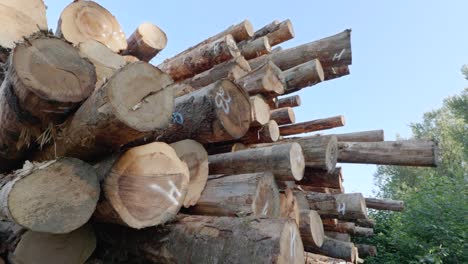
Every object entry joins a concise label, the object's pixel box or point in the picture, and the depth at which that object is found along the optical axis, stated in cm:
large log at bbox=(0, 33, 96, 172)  174
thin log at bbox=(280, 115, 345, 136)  552
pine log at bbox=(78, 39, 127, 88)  287
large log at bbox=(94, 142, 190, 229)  187
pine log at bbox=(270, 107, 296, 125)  485
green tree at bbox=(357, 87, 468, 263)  580
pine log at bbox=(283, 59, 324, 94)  373
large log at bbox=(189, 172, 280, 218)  225
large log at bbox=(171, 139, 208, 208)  242
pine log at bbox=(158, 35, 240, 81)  396
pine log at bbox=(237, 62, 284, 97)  345
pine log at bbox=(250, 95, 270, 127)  323
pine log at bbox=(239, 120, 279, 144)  347
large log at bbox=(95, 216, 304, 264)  163
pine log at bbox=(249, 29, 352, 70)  360
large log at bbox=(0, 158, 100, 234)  163
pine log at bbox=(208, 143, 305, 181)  262
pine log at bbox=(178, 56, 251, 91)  378
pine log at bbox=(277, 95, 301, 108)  564
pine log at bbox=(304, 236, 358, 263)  464
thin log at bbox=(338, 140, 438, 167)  325
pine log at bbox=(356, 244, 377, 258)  667
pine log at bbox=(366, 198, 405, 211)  608
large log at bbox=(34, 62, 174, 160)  168
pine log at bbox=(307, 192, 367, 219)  395
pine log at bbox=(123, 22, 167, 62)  426
